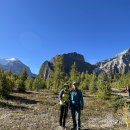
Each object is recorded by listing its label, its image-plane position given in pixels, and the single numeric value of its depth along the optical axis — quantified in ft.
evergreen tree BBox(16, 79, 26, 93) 66.16
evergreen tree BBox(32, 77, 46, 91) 86.54
